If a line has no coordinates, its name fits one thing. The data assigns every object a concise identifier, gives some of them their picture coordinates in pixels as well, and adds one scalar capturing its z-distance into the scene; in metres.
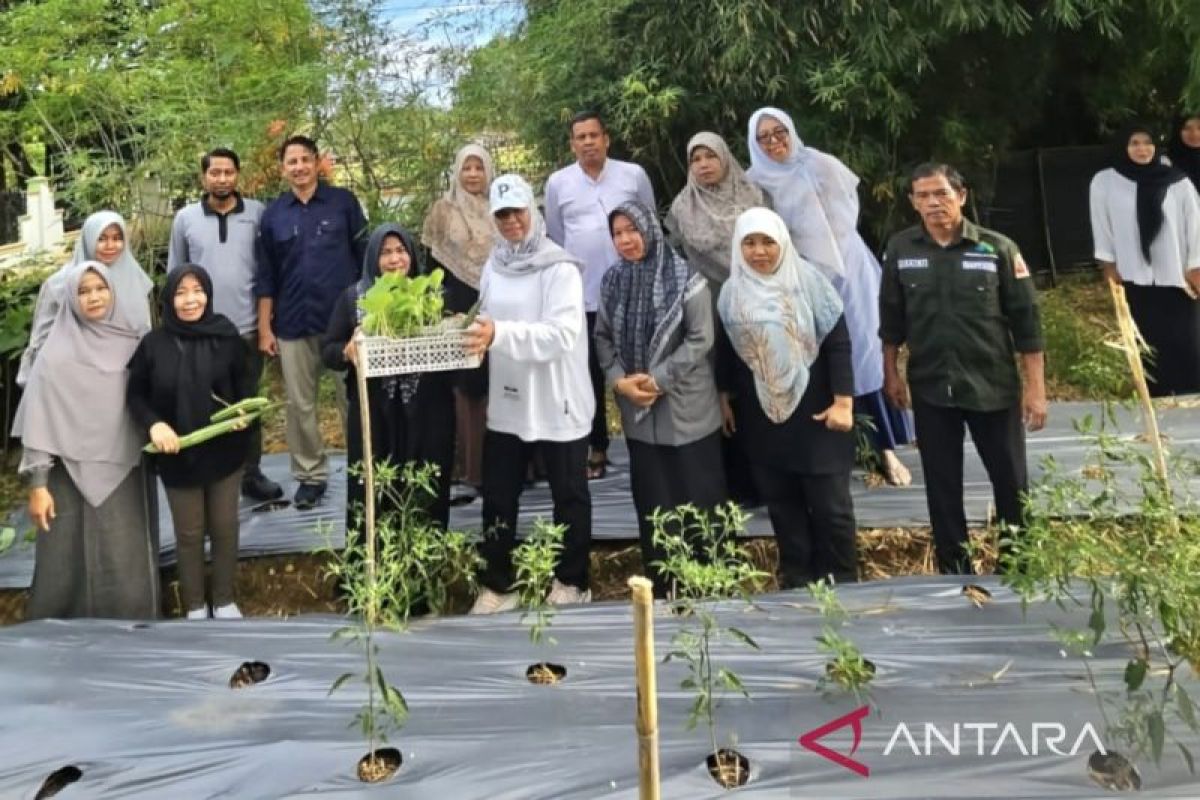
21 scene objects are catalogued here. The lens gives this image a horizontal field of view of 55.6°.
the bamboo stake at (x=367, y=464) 2.57
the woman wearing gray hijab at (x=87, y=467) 3.22
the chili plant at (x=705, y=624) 2.16
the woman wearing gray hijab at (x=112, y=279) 3.33
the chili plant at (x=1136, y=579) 2.05
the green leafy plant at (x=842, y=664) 2.37
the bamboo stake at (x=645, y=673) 1.54
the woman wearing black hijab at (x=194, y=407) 3.24
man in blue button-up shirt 3.93
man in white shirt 3.87
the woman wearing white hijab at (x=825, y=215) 3.67
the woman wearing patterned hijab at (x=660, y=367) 3.19
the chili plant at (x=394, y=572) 2.36
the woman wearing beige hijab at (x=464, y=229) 3.85
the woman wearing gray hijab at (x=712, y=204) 3.56
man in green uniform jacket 2.99
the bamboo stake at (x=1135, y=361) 2.42
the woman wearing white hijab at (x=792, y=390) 3.08
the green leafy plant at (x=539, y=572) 2.49
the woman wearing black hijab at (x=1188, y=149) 4.84
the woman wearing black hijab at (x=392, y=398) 3.27
